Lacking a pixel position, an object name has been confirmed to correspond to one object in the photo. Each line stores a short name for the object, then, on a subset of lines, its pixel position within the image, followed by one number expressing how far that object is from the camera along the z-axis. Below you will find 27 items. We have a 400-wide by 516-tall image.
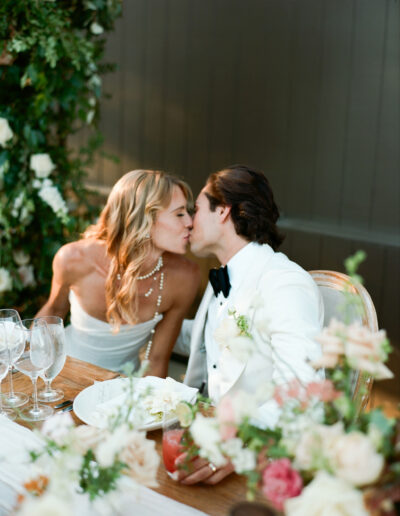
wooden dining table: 1.12
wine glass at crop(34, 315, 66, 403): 1.42
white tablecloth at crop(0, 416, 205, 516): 1.08
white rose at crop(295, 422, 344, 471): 0.75
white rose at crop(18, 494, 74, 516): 0.67
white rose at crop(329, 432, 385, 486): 0.71
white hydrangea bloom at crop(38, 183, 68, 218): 2.98
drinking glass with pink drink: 1.14
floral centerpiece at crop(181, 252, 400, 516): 0.72
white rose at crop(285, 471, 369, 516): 0.71
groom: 1.68
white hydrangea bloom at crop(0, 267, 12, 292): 3.06
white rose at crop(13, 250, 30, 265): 3.18
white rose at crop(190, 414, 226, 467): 0.86
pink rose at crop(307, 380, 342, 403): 0.83
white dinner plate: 1.38
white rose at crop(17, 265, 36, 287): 3.21
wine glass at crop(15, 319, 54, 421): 1.39
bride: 2.27
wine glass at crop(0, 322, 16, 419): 1.43
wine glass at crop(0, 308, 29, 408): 1.47
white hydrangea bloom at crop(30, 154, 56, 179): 2.94
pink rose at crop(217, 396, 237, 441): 0.83
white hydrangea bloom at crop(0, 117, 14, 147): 2.82
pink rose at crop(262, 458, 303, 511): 0.78
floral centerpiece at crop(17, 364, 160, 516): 0.83
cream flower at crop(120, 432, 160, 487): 0.88
